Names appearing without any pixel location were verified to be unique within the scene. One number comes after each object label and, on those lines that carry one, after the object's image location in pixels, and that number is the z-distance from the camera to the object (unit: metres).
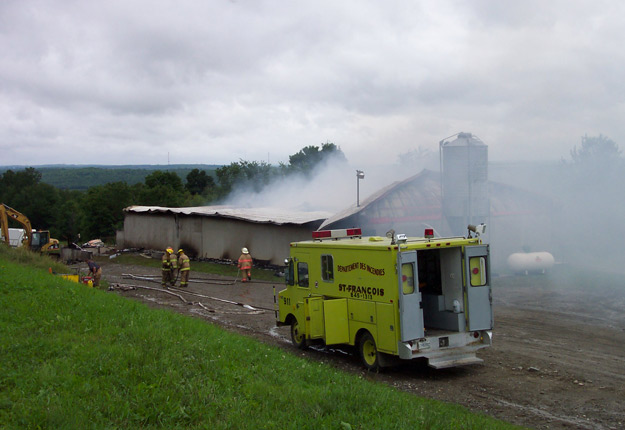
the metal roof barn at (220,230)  29.84
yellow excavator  33.70
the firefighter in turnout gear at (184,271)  24.70
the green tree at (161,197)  68.00
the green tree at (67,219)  82.19
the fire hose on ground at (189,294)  19.71
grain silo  28.86
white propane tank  28.19
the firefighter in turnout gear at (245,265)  27.14
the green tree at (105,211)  68.81
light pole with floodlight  27.26
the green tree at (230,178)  69.50
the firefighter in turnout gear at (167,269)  25.06
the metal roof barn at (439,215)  27.53
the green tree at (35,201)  83.81
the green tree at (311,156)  66.65
